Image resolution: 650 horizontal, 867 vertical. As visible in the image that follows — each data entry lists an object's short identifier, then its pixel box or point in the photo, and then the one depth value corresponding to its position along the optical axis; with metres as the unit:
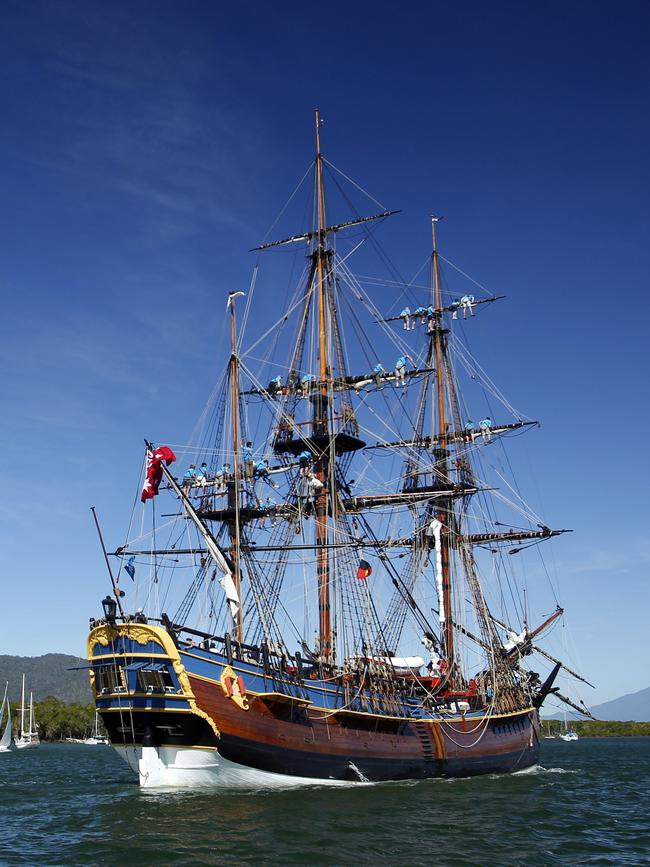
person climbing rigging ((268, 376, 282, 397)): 55.28
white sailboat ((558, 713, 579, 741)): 191.75
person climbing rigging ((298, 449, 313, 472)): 51.71
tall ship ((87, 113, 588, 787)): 34.84
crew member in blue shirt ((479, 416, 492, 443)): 68.06
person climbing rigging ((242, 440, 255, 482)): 50.22
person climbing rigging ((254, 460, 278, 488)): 52.69
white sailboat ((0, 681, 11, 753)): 108.91
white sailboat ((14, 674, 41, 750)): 128.62
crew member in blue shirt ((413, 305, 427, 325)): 69.62
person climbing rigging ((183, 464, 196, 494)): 52.25
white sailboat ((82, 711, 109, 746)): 159.75
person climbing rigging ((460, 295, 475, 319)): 67.75
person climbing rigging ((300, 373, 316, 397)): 53.47
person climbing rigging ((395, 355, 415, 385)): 56.56
